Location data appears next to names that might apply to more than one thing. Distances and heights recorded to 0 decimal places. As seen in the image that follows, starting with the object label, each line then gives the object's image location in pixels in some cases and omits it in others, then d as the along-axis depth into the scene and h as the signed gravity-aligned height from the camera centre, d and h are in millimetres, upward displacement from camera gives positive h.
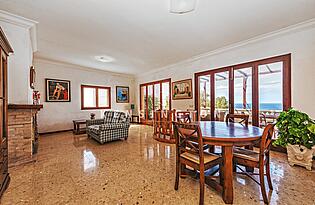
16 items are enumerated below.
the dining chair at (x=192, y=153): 1613 -632
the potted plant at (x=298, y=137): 2504 -632
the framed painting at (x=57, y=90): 5602 +476
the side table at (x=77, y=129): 5402 -998
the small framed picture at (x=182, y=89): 5562 +495
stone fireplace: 2656 -564
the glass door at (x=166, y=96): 6567 +265
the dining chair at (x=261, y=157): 1622 -679
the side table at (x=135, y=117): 8366 -917
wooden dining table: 1625 -471
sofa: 4047 -744
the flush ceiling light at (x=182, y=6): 2162 +1460
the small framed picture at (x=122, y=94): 7853 +439
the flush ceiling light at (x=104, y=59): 5141 +1569
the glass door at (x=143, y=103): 7965 -55
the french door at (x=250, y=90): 3438 +313
